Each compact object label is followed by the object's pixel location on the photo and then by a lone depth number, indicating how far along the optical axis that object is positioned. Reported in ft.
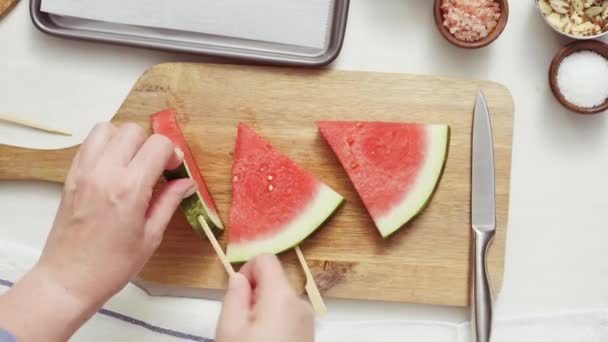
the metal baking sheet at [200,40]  4.80
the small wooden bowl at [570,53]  4.62
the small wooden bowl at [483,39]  4.59
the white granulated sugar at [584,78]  4.59
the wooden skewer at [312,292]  4.63
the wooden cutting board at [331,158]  4.70
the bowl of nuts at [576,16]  4.58
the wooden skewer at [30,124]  5.00
